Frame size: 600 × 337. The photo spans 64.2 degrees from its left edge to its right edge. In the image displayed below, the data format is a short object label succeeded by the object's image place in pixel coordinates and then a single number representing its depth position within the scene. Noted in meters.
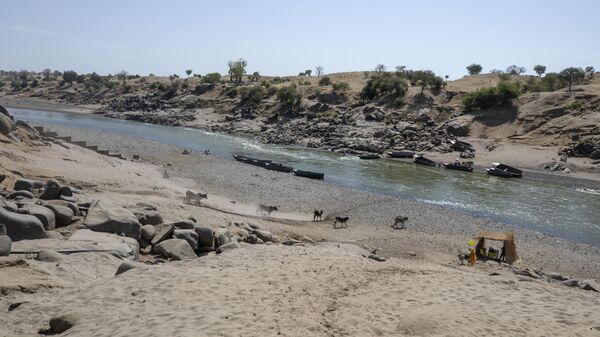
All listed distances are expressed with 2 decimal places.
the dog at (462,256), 20.00
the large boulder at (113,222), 14.93
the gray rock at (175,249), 14.45
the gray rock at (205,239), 16.17
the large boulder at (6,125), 25.35
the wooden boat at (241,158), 44.30
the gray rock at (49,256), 11.91
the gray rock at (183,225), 16.75
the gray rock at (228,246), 15.50
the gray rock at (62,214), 14.70
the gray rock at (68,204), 15.72
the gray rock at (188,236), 15.65
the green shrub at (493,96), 64.00
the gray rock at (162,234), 15.42
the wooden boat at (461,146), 54.09
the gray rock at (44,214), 13.98
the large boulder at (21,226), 12.63
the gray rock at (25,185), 17.48
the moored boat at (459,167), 45.12
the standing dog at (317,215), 25.16
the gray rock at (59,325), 9.02
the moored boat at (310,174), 38.56
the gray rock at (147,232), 15.58
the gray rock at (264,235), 18.83
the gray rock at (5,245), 11.32
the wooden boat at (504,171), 42.76
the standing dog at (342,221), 24.28
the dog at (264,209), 25.45
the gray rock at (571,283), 16.61
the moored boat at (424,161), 48.09
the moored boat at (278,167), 40.67
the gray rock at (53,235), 13.54
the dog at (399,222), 25.03
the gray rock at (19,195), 15.82
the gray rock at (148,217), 16.66
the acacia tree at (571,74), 66.69
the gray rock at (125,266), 12.13
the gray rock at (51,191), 16.75
